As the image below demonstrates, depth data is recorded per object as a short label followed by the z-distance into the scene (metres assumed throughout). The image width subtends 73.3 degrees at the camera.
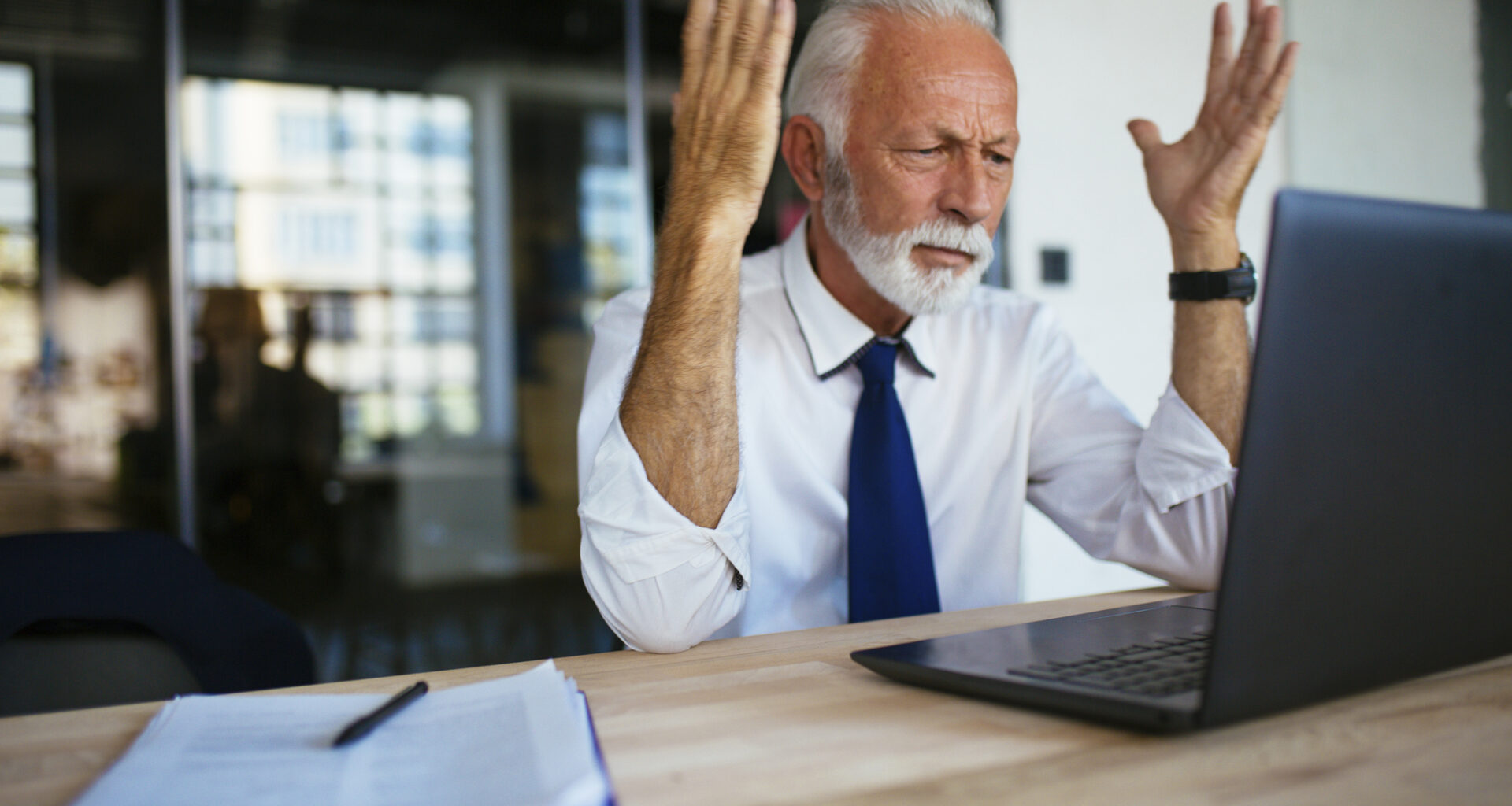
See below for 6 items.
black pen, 0.60
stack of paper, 0.51
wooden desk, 0.50
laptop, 0.50
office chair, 0.96
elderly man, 1.04
